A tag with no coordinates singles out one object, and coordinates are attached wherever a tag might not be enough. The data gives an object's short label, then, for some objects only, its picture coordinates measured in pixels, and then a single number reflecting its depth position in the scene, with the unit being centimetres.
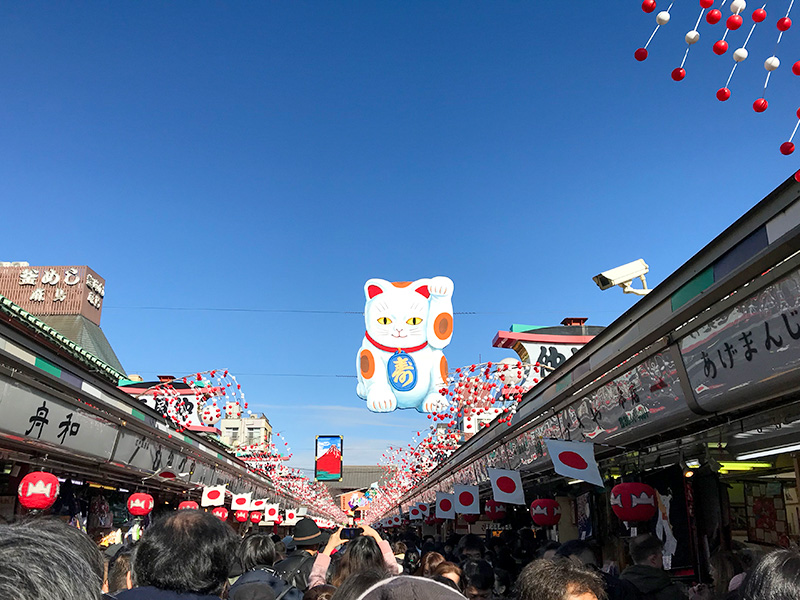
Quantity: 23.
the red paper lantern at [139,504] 1253
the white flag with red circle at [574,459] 648
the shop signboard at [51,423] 625
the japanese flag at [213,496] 1457
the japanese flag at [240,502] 1647
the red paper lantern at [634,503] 670
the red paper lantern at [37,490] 786
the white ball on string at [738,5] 276
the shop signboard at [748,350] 354
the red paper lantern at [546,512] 1033
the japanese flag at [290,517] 2955
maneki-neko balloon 2227
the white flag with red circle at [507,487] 948
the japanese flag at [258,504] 1734
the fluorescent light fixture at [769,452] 605
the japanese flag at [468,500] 1248
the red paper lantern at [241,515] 1652
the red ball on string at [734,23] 277
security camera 991
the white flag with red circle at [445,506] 1499
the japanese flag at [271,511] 1733
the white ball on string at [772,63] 292
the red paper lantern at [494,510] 1316
